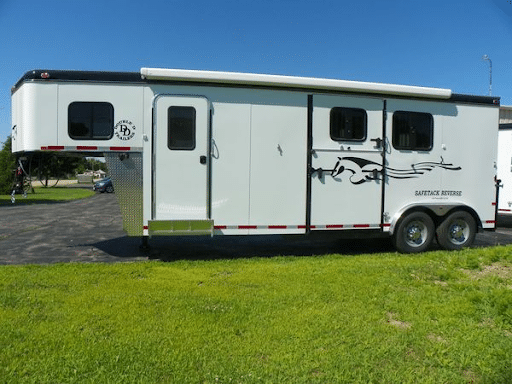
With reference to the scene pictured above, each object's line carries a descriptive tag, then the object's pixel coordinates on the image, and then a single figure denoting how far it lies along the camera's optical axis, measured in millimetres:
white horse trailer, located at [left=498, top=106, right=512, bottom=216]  11609
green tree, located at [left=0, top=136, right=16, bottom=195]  27034
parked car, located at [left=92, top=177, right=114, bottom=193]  32062
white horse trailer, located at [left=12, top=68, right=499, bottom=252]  6785
